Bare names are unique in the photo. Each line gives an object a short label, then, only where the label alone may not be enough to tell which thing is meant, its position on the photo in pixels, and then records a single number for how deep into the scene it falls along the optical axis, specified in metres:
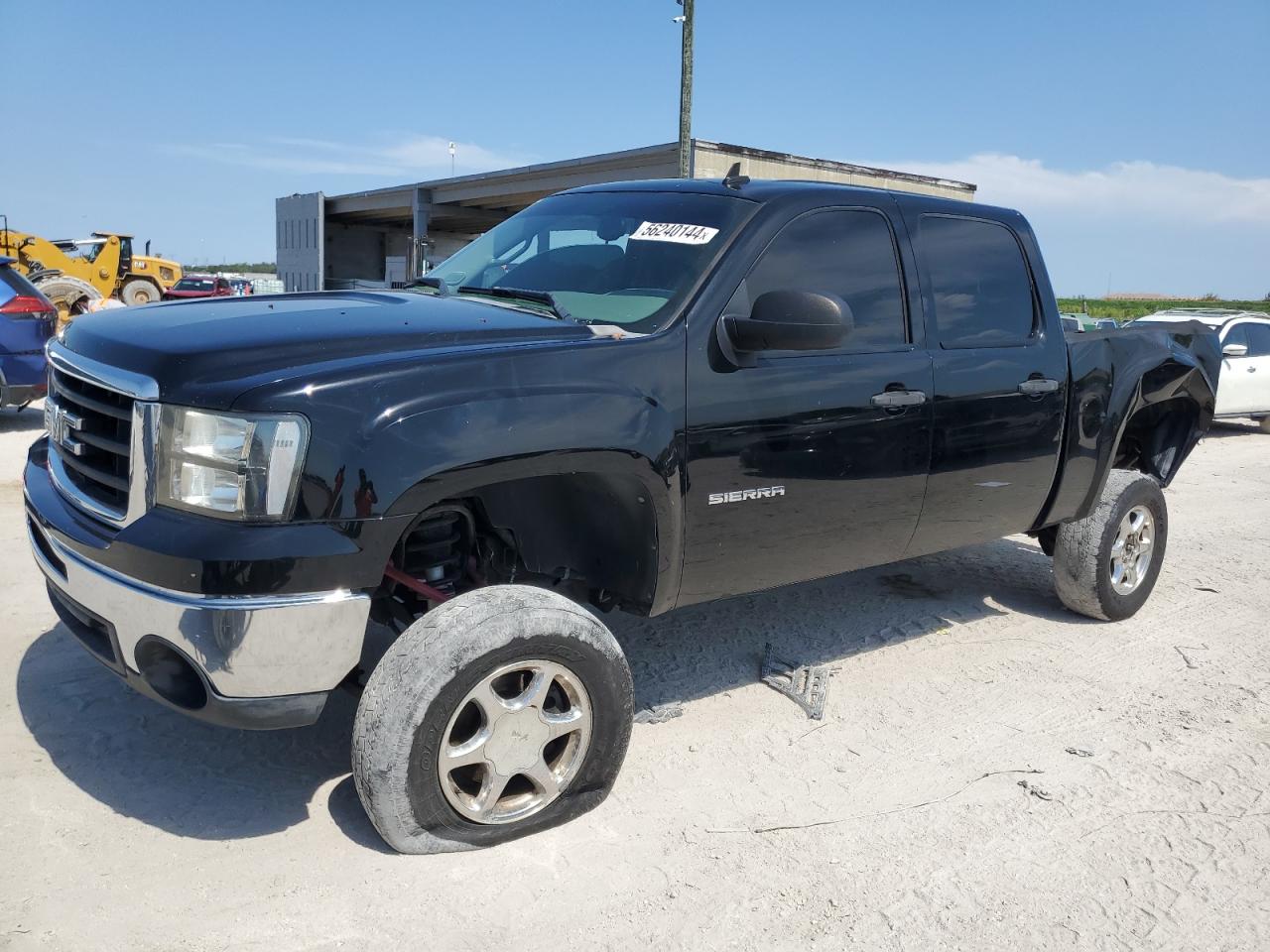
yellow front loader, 22.77
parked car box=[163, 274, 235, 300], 33.72
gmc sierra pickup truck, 2.60
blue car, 9.36
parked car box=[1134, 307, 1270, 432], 14.09
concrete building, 22.08
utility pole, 18.64
